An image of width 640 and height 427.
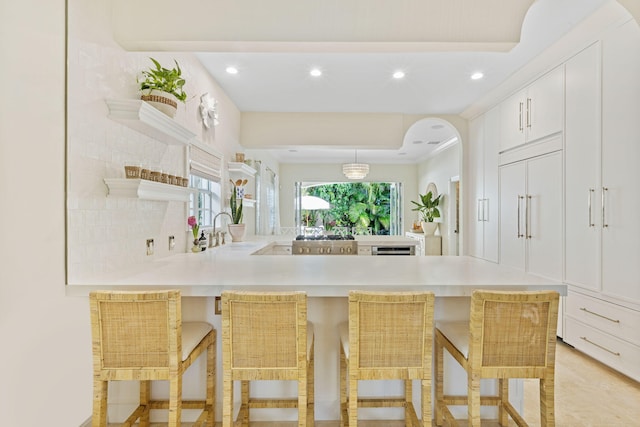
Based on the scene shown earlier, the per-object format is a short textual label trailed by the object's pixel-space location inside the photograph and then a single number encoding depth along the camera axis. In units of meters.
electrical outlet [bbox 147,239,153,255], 2.29
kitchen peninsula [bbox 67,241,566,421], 1.56
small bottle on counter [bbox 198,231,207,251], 2.99
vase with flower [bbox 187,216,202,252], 2.88
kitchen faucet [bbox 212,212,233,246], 3.42
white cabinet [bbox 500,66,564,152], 3.10
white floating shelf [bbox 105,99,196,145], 1.83
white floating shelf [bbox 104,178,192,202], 1.81
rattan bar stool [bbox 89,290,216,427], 1.38
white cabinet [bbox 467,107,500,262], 4.23
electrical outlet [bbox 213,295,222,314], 1.80
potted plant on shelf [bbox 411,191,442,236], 7.23
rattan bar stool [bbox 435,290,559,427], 1.40
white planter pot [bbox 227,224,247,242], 3.78
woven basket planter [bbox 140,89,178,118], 2.05
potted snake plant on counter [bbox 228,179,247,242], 3.81
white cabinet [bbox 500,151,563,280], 3.14
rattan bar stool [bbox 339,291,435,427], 1.39
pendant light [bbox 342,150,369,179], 6.98
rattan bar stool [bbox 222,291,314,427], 1.38
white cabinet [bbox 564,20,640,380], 2.35
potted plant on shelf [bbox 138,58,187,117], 2.06
